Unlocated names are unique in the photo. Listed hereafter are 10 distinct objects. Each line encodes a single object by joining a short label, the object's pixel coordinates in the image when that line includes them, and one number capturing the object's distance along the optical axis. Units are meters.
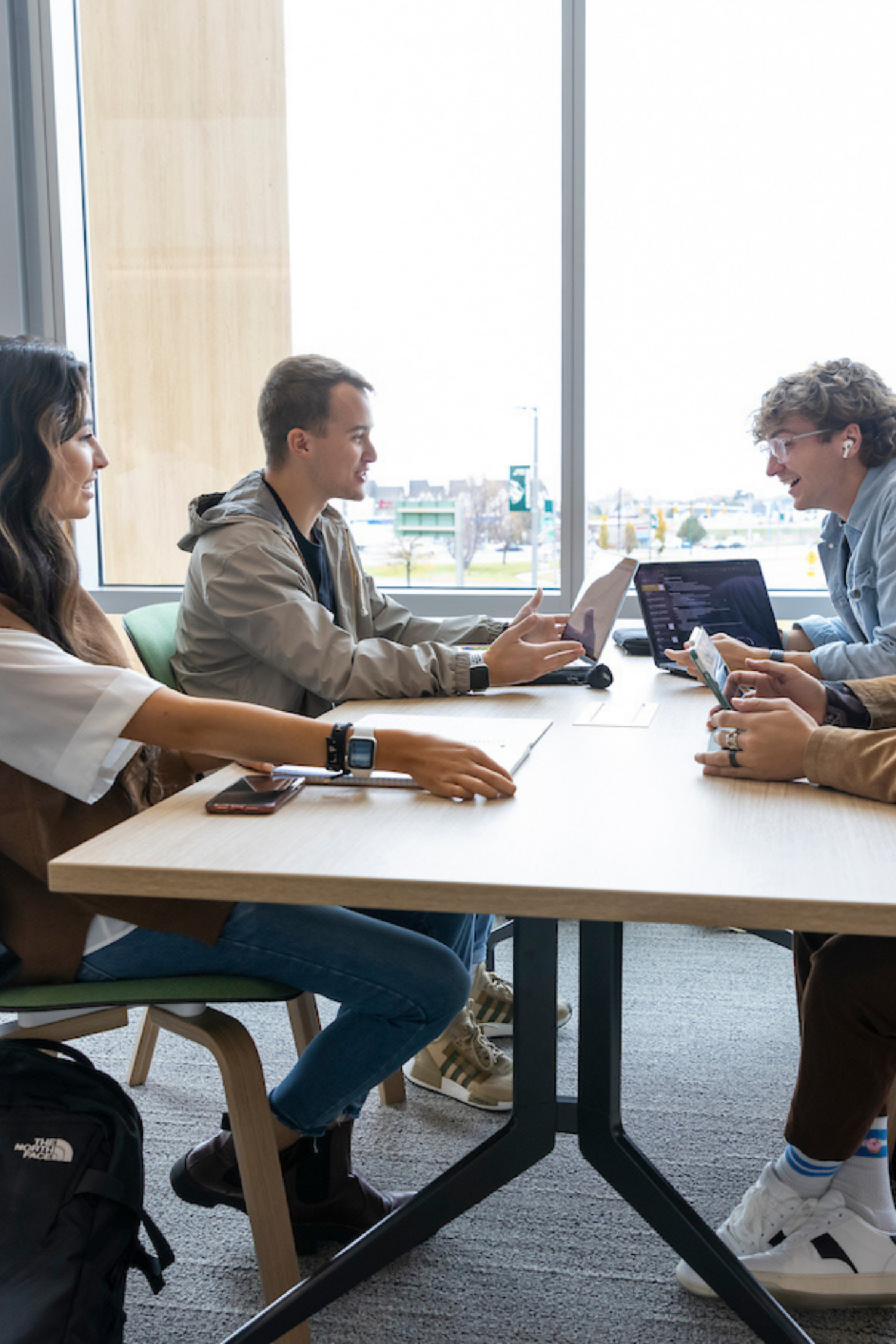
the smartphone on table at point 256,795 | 1.22
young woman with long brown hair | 1.23
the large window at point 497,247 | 3.00
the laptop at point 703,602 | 2.12
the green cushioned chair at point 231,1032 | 1.29
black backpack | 1.10
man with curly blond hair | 2.16
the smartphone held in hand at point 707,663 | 1.36
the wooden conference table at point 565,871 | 0.96
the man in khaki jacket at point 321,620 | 1.83
